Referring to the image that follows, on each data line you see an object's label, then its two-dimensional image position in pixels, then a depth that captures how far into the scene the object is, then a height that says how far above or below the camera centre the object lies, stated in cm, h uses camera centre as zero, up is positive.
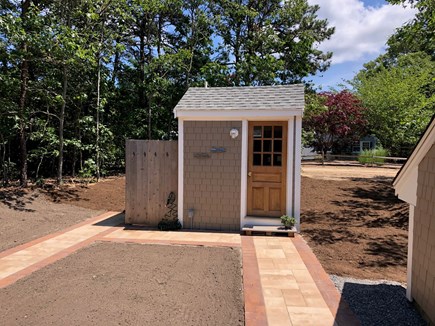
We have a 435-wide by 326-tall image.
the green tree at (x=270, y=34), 1625 +618
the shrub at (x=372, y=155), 2189 -60
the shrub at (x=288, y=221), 641 -154
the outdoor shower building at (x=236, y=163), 663 -37
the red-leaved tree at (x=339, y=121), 2327 +203
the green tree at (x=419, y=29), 792 +319
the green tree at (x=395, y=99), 2161 +358
